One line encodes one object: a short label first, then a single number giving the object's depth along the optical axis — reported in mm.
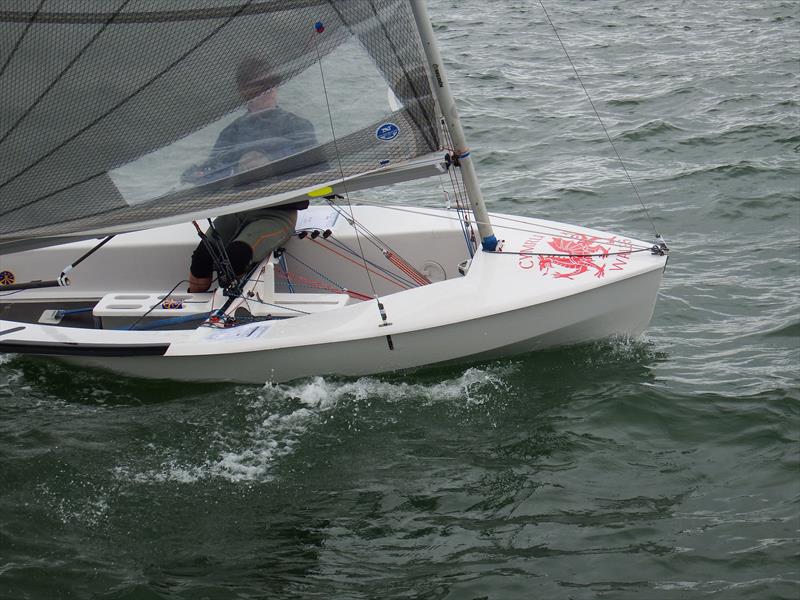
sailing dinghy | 9562
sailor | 10016
